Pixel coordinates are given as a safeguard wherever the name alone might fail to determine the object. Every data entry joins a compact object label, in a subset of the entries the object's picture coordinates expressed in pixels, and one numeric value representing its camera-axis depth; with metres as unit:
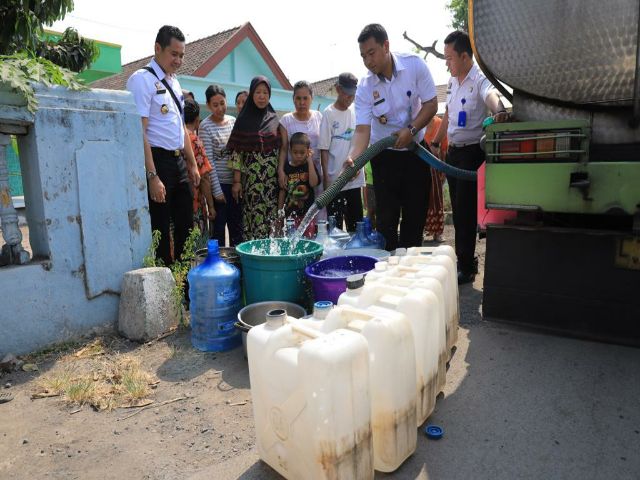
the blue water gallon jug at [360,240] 3.95
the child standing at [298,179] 4.82
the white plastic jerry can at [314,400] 1.54
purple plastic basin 2.94
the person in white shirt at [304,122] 4.96
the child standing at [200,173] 4.69
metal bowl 3.00
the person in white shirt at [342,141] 5.01
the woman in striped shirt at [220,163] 4.99
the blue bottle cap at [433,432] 2.08
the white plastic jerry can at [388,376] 1.75
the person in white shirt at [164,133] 3.69
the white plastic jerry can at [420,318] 2.01
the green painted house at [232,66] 16.72
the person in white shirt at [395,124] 3.93
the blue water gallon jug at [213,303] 3.14
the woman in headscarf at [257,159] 4.76
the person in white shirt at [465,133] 4.17
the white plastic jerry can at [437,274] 2.43
